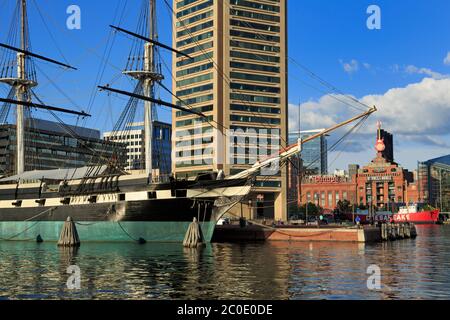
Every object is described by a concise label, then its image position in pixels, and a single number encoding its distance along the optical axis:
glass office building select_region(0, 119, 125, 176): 161.79
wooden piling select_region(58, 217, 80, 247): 49.03
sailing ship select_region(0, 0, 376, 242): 49.72
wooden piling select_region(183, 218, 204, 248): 46.44
